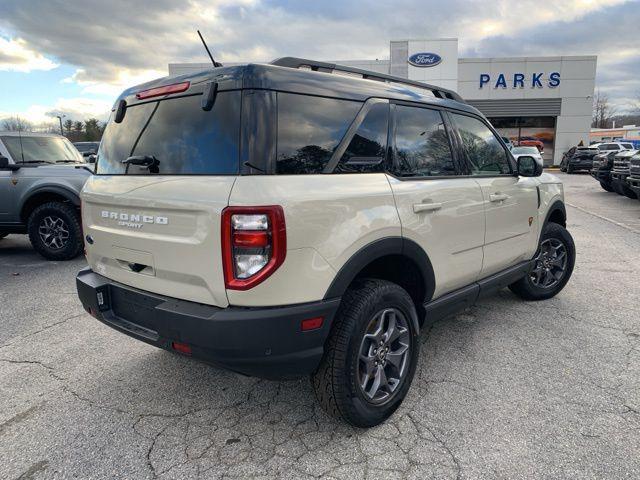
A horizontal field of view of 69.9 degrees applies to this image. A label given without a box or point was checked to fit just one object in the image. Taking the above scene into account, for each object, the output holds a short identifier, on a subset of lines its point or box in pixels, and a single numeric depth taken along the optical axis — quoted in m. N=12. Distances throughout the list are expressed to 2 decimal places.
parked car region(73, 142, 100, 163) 22.80
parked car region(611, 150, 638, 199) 12.98
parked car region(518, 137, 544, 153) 30.47
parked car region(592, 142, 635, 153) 25.83
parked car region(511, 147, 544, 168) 17.65
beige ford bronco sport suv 2.13
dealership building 29.17
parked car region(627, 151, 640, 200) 11.28
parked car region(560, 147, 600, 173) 24.62
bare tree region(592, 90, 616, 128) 91.50
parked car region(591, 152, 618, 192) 15.01
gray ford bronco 6.65
